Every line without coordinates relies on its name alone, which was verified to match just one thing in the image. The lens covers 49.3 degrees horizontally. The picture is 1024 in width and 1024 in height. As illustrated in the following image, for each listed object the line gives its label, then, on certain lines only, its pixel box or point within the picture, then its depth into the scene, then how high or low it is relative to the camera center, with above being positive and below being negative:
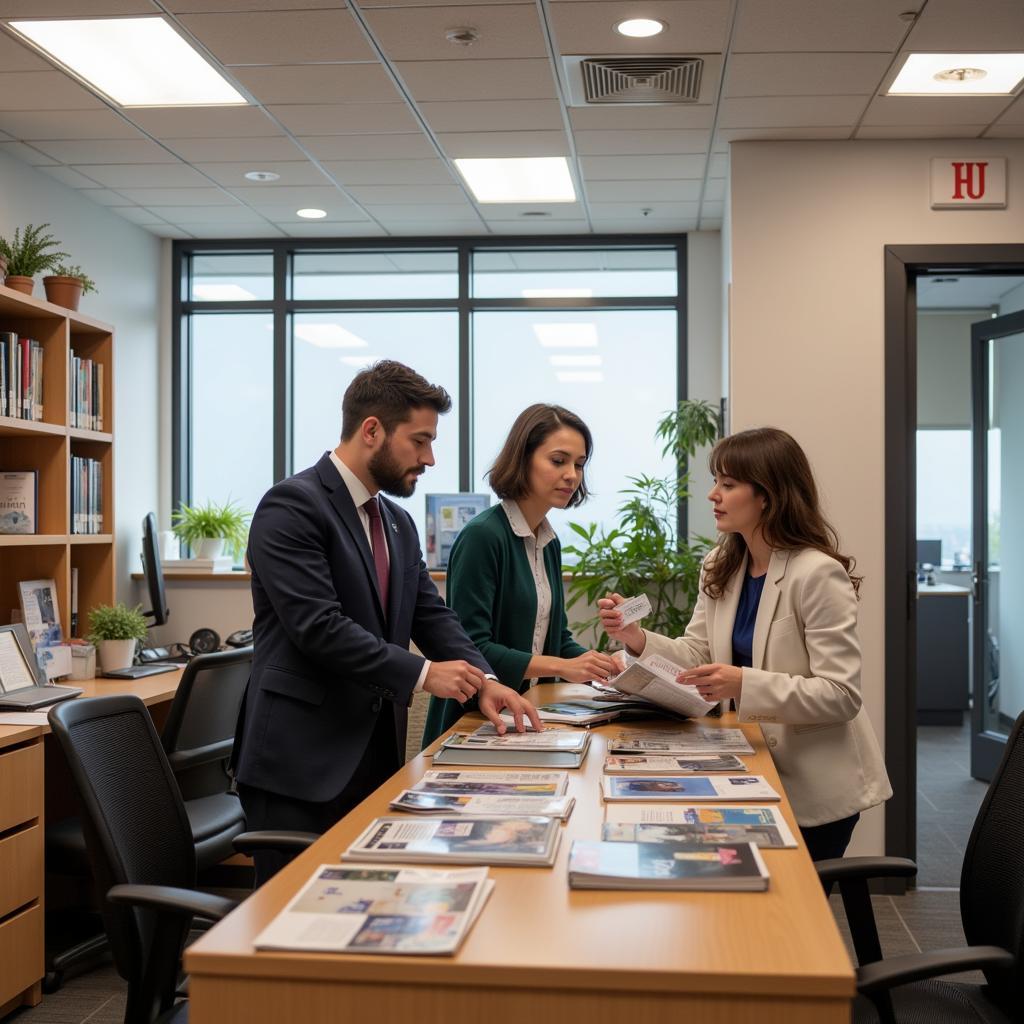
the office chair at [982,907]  1.83 -0.70
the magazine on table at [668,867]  1.38 -0.47
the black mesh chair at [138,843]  1.79 -0.62
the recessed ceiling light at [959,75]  3.71 +1.45
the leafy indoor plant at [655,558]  5.12 -0.28
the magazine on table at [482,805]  1.71 -0.48
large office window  6.22 +0.86
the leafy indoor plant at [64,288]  4.30 +0.81
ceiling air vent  3.72 +1.44
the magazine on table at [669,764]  2.01 -0.49
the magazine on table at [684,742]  2.20 -0.50
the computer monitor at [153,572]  4.95 -0.34
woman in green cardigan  2.62 -0.16
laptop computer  3.49 -0.60
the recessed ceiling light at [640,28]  3.40 +1.45
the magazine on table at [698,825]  1.57 -0.48
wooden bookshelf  4.22 +0.14
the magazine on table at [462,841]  1.48 -0.48
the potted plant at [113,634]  4.43 -0.54
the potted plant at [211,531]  5.92 -0.18
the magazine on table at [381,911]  1.20 -0.48
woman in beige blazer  2.28 -0.30
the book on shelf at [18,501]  4.14 -0.01
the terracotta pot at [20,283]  4.04 +0.78
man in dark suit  2.12 -0.27
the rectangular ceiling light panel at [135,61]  3.48 +1.46
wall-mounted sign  4.39 +1.24
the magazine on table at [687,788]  1.82 -0.49
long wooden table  1.14 -0.49
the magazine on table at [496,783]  1.84 -0.49
